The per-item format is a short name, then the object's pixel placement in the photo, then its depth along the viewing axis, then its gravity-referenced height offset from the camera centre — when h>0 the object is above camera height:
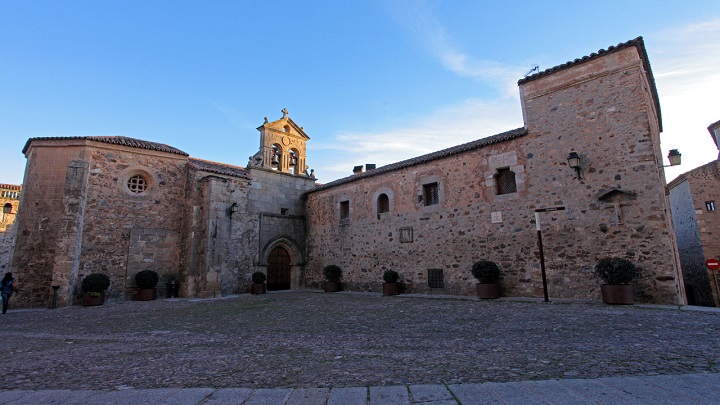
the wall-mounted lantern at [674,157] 8.79 +2.28
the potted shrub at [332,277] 15.04 -1.05
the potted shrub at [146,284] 12.35 -0.96
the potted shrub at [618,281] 8.05 -0.84
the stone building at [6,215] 20.35 +3.39
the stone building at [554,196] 8.80 +1.63
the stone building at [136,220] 11.48 +1.46
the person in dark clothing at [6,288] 9.95 -0.79
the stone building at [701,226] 16.06 +0.90
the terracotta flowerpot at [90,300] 11.15 -1.33
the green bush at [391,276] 12.86 -0.92
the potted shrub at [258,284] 14.30 -1.21
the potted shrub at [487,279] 10.25 -0.90
